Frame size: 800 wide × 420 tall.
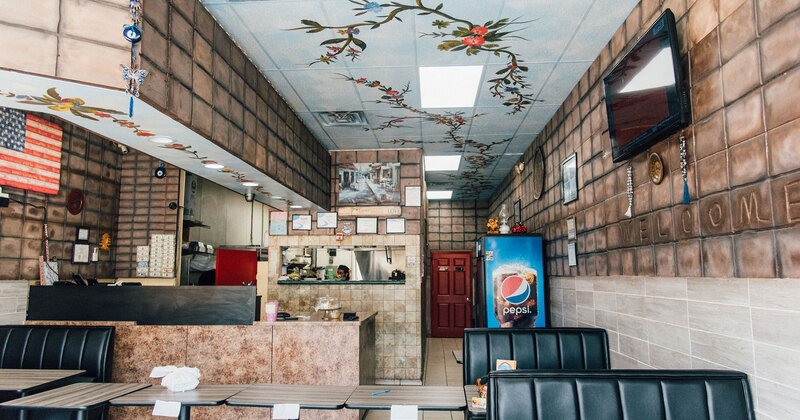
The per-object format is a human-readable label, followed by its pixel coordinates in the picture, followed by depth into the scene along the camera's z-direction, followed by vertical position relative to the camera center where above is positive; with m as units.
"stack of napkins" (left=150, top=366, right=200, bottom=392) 3.03 -0.76
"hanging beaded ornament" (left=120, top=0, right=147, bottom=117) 2.52 +1.11
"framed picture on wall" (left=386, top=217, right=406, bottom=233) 7.05 +0.55
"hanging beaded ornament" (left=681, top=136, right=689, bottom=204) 2.65 +0.50
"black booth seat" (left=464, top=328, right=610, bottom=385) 3.42 -0.65
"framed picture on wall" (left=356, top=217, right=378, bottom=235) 7.05 +0.56
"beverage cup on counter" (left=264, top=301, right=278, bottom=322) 4.46 -0.46
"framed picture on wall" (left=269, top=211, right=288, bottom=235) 7.27 +0.60
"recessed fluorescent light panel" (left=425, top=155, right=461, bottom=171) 7.90 +1.73
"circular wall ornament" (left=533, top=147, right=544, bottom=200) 6.13 +1.17
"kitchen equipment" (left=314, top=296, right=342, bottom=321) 4.98 -0.49
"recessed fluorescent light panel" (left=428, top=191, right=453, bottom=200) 11.09 +1.61
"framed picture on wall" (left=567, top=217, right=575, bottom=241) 4.74 +0.32
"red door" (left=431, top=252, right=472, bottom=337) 10.81 -0.75
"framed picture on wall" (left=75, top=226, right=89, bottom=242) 6.04 +0.39
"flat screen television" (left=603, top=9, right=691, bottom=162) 2.61 +1.04
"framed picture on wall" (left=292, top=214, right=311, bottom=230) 7.21 +0.63
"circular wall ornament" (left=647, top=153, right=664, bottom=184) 2.96 +0.59
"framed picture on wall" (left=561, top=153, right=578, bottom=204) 4.70 +0.86
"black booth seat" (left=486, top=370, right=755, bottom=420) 2.01 -0.59
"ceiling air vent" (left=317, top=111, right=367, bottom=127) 5.58 +1.76
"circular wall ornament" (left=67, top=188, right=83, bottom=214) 5.90 +0.81
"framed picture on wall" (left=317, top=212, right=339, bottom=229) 7.16 +0.64
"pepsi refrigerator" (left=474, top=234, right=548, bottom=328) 5.48 -0.26
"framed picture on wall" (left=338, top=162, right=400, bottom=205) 7.14 +1.20
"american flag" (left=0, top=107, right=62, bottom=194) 4.93 +1.27
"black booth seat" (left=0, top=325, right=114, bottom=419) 3.91 -0.72
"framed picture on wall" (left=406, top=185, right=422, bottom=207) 7.11 +1.02
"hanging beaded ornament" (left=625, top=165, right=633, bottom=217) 3.40 +0.49
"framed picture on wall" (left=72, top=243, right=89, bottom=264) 5.95 +0.14
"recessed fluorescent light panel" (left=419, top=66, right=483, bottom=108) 4.43 +1.78
